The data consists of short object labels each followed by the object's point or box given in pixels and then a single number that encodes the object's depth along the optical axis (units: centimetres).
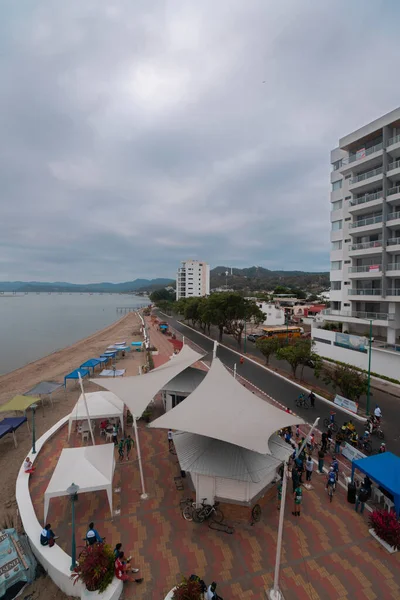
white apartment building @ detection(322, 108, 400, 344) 2616
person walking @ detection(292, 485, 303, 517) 951
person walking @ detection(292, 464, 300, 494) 1033
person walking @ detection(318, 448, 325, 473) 1206
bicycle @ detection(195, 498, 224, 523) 905
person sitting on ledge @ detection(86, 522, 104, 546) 769
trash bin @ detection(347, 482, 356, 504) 1018
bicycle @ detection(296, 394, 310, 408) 1933
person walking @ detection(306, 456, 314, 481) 1134
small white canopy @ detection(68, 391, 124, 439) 1440
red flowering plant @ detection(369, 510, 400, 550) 822
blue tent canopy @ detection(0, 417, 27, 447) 1432
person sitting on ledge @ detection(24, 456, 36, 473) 1175
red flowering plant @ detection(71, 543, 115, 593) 677
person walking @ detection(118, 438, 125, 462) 1286
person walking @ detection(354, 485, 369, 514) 953
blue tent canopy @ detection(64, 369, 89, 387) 2265
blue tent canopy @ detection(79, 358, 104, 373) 2700
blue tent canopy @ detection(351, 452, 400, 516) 899
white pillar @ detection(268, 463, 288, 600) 665
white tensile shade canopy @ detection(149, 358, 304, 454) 921
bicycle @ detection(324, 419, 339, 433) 1543
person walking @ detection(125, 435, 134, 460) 1310
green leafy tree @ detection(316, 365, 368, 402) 1798
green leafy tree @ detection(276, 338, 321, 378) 2216
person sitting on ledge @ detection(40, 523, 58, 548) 812
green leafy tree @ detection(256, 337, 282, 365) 2697
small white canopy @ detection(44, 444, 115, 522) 910
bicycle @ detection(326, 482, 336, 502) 1027
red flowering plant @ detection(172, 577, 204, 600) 623
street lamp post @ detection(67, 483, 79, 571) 738
